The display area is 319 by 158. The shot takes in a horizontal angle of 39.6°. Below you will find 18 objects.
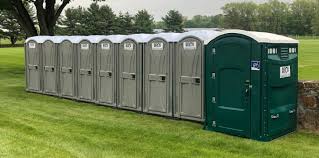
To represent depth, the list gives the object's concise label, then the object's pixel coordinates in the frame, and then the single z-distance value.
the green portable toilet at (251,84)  7.23
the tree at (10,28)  80.12
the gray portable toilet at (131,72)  10.16
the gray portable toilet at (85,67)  11.55
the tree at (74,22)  80.75
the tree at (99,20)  79.56
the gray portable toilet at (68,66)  12.19
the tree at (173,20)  92.25
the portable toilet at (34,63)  13.59
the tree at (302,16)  125.81
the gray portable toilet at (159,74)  9.41
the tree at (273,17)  126.31
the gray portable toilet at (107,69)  10.84
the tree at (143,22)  83.56
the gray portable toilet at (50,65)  12.91
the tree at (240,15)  130.25
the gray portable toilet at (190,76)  8.75
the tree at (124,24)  80.97
